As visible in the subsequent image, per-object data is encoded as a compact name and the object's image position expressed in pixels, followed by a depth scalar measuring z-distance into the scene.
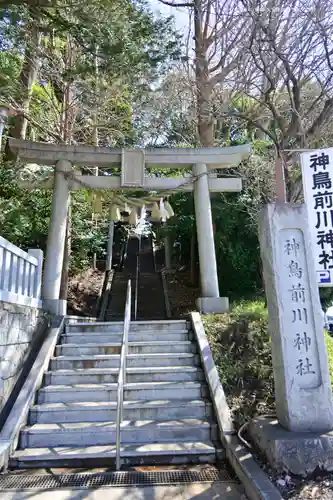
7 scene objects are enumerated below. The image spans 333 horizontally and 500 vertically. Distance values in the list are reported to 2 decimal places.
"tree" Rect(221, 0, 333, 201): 6.52
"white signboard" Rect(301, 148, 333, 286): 4.76
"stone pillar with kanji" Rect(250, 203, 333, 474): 3.58
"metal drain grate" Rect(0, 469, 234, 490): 3.53
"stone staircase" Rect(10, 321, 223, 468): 4.11
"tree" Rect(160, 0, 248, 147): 9.31
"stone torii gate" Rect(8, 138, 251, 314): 7.93
